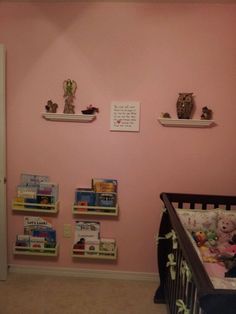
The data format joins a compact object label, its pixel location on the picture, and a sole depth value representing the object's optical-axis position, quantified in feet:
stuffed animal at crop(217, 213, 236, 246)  6.59
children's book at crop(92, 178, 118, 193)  7.64
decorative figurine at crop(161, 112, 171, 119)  7.36
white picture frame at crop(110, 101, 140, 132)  7.44
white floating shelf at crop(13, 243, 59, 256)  7.89
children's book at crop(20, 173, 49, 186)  7.84
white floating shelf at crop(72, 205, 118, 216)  7.61
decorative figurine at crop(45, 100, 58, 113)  7.45
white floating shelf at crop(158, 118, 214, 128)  7.21
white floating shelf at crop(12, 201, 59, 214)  7.70
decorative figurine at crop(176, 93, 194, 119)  7.12
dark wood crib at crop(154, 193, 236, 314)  2.82
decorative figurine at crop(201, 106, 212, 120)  7.27
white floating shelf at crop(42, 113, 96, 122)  7.36
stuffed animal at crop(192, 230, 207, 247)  6.44
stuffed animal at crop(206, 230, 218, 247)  6.47
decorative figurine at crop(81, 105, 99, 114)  7.40
